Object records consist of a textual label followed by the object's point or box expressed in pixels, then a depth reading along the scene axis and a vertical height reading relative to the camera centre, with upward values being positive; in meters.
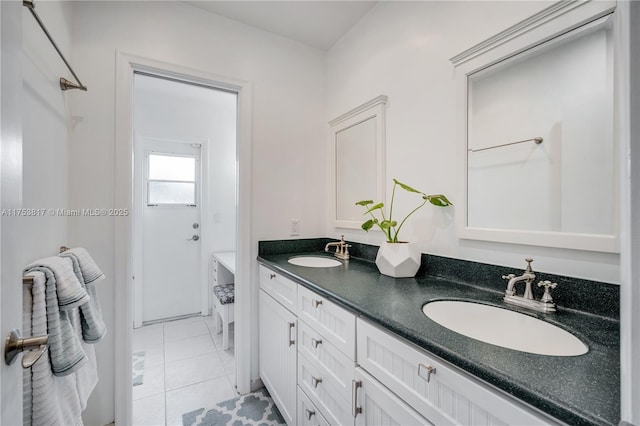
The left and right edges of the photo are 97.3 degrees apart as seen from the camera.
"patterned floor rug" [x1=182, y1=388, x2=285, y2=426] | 1.59 -1.18
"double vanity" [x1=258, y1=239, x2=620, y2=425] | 0.55 -0.35
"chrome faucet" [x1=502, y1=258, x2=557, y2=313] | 0.92 -0.28
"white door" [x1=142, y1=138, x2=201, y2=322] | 2.97 -0.18
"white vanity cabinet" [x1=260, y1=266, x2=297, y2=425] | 1.44 -0.73
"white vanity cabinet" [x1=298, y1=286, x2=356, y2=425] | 1.02 -0.58
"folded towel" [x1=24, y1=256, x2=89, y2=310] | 0.91 -0.23
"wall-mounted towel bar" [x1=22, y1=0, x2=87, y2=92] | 0.88 +0.63
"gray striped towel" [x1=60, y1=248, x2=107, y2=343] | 1.12 -0.30
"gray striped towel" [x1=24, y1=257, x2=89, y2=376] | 0.88 -0.31
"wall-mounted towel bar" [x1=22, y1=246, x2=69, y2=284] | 0.84 -0.20
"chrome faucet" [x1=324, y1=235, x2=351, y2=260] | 1.89 -0.24
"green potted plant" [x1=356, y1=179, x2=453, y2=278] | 1.33 -0.19
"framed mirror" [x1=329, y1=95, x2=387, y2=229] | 1.73 +0.37
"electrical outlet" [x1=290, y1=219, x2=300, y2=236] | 2.07 -0.10
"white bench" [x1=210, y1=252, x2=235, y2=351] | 2.31 -0.69
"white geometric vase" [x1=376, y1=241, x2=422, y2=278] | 1.35 -0.22
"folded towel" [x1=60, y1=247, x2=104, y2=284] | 1.15 -0.22
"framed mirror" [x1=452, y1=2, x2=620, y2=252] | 0.88 +0.30
